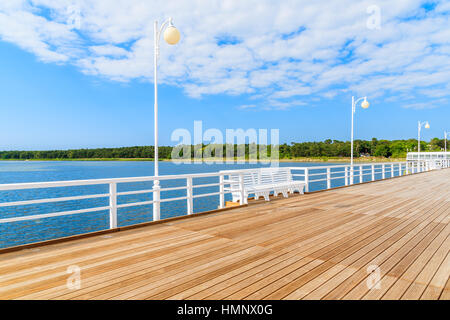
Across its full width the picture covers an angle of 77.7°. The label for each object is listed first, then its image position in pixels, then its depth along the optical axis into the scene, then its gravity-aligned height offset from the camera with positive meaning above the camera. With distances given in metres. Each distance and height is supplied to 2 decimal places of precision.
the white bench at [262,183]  6.38 -0.74
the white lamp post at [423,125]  20.47 +2.27
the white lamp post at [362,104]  12.48 +2.32
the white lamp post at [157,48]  4.97 +2.22
